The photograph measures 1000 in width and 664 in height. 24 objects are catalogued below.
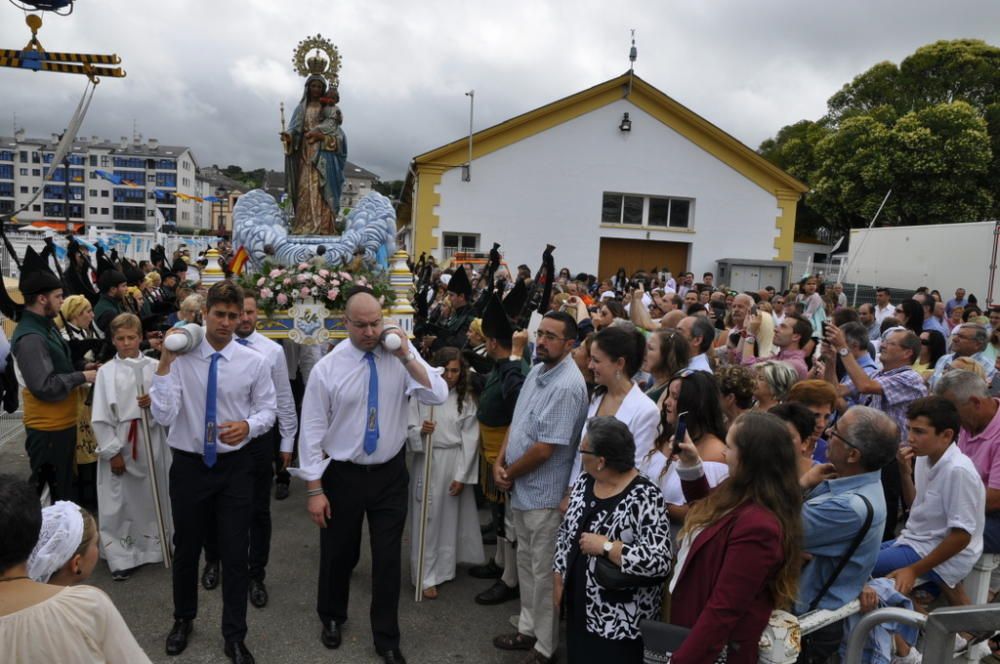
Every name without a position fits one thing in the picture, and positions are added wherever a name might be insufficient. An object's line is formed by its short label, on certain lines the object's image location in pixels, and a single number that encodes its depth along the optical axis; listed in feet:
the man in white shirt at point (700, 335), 17.56
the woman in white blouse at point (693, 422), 11.43
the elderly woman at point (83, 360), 19.15
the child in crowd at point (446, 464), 16.48
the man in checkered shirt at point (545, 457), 13.06
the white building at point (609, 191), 69.97
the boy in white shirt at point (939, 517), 11.44
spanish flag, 29.30
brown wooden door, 74.54
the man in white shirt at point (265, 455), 15.32
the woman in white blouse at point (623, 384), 12.17
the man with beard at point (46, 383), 16.46
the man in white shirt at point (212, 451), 13.14
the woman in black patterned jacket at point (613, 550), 9.78
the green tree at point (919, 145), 94.84
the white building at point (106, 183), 303.27
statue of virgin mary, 29.12
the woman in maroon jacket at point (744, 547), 8.16
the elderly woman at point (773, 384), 13.58
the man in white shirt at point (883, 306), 37.40
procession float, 23.86
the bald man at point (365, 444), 13.12
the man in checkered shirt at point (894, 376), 17.12
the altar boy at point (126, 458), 16.81
